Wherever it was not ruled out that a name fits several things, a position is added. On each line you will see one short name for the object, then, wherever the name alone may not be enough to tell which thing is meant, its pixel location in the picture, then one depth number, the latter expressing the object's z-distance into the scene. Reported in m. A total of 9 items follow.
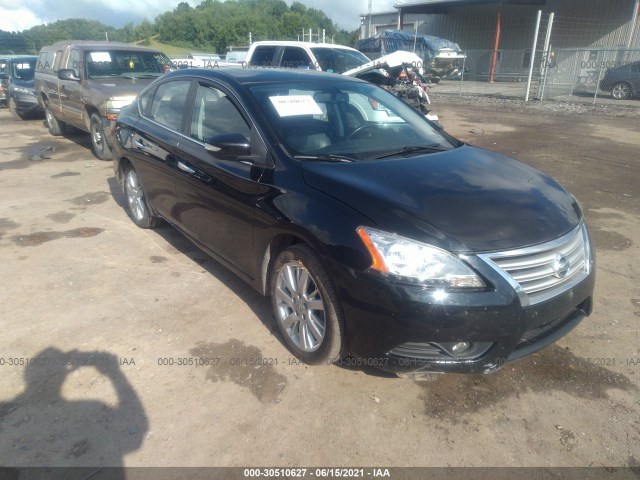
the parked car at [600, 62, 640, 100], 16.88
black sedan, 2.36
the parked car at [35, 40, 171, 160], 7.76
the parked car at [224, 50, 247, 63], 19.66
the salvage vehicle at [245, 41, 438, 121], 10.23
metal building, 26.27
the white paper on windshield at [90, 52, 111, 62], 8.53
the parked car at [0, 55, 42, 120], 13.16
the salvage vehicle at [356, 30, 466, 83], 24.44
